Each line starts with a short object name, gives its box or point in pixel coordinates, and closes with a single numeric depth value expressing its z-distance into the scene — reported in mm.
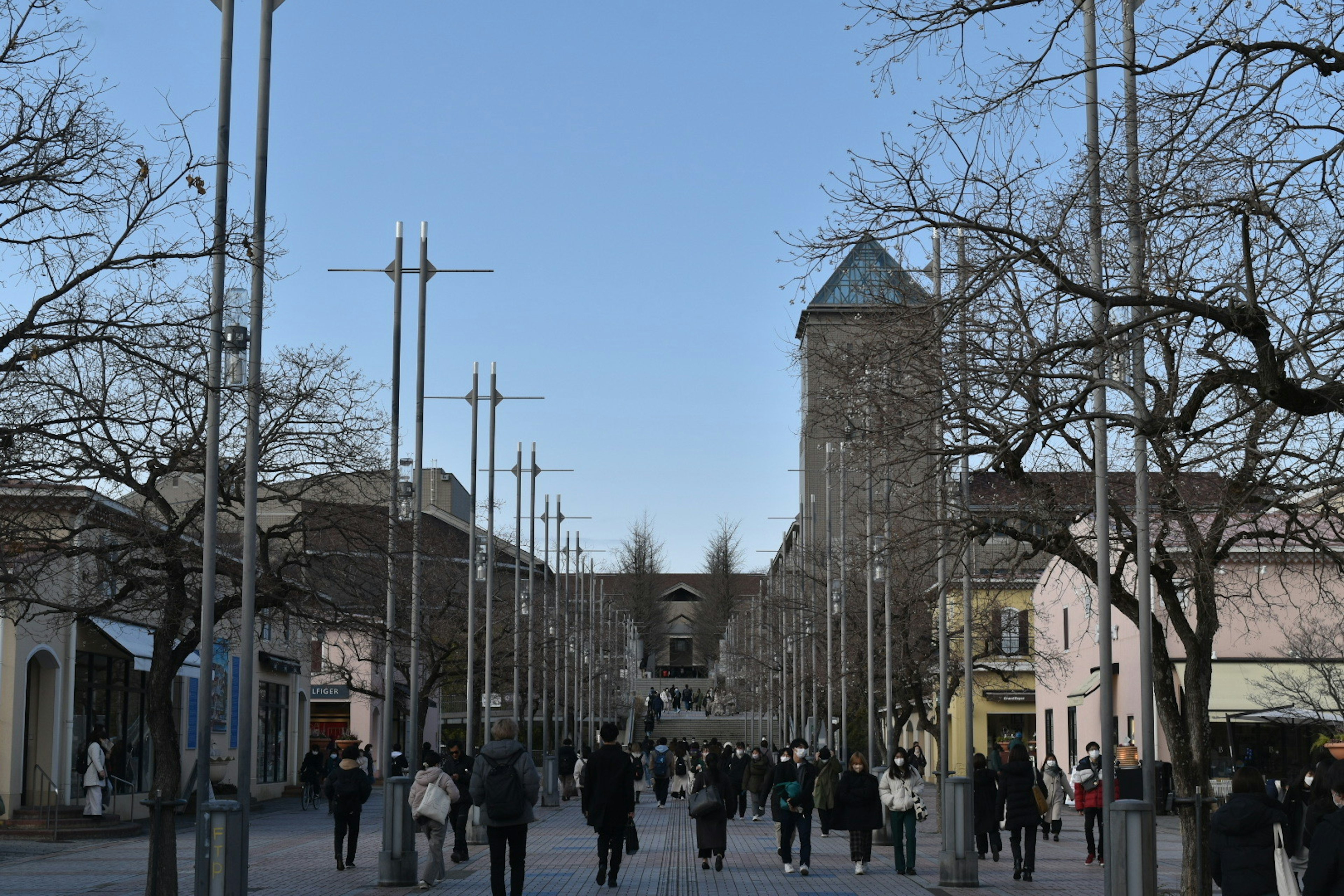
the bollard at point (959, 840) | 21156
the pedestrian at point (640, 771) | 47434
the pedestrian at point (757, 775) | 36688
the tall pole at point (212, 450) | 15070
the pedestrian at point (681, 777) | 45469
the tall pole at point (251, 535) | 16641
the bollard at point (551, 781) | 47438
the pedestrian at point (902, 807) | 23359
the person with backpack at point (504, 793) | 16250
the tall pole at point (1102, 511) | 15031
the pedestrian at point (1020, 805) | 22484
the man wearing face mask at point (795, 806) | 23484
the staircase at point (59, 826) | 31156
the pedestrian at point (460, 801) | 24250
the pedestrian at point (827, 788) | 24203
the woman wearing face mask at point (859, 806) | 22953
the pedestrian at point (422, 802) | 20406
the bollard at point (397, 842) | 20766
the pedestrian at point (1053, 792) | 29062
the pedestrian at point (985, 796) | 24234
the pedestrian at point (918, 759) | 52250
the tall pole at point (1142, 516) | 12859
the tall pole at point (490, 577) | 35562
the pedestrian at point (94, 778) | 33000
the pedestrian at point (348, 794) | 23953
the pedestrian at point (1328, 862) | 8797
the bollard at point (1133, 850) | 14148
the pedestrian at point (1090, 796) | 26125
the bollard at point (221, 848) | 14594
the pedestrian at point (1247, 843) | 10852
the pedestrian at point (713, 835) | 23750
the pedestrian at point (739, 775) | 41000
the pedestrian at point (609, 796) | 19281
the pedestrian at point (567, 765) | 51562
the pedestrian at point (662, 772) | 48719
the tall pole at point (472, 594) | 30594
